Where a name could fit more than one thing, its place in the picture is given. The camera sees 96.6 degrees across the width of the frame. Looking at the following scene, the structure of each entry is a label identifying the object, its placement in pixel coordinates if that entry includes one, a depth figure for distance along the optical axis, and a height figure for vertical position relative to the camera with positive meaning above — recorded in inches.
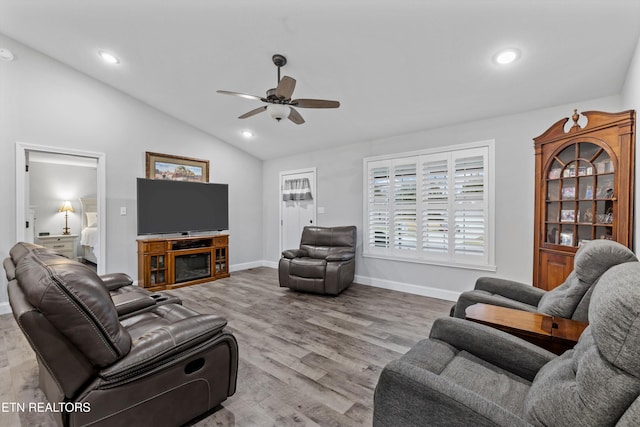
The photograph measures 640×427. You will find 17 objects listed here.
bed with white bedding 239.1 -17.3
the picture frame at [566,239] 110.1 -10.7
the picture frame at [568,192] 109.6 +7.4
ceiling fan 106.0 +43.2
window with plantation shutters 151.1 +2.5
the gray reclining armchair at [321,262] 165.6 -31.4
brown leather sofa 46.8 -28.3
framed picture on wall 195.0 +30.7
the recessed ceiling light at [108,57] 144.2 +78.6
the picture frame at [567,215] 109.8 -1.4
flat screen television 184.2 +2.4
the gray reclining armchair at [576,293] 58.2 -19.9
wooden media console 184.1 -35.5
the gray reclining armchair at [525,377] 29.7 -25.6
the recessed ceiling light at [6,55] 140.6 +76.8
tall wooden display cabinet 92.7 +8.6
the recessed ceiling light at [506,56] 100.4 +56.0
